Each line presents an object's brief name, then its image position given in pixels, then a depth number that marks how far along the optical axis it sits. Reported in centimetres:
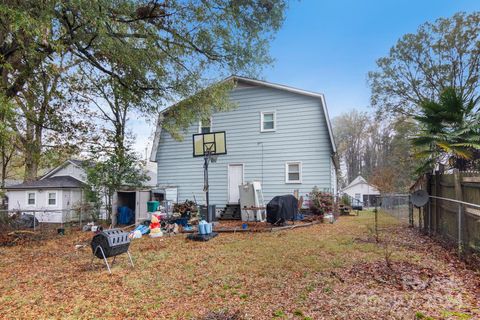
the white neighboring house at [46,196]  1789
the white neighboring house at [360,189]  3347
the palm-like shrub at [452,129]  588
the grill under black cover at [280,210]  968
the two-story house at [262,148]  1259
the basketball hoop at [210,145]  1082
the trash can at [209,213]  1056
